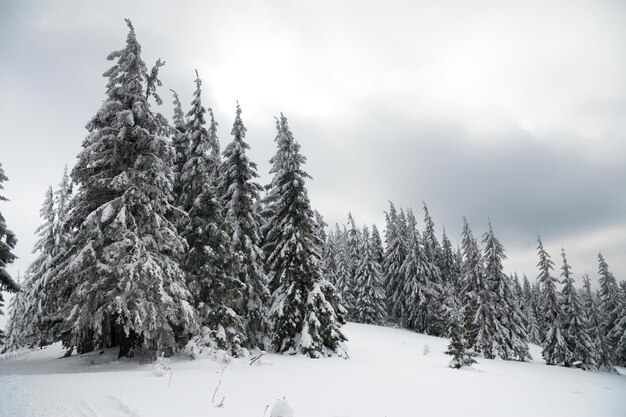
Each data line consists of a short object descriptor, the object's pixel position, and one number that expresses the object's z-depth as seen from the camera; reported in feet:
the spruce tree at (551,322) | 115.24
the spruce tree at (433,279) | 138.62
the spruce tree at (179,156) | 66.48
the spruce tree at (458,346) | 57.11
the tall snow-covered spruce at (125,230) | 41.91
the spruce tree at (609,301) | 137.69
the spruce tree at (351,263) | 167.44
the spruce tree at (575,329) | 112.78
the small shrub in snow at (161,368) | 34.88
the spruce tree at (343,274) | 165.12
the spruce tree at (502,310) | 116.88
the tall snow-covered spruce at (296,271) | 64.18
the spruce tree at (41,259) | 86.17
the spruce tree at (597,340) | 113.50
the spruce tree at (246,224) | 65.21
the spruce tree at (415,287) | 139.64
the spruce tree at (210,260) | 53.26
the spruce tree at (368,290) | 148.56
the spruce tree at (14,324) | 114.52
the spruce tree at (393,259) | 154.20
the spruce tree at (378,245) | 186.65
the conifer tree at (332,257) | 181.90
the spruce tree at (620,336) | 130.82
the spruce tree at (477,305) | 115.03
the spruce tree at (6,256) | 55.16
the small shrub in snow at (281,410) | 16.22
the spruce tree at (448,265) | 172.99
